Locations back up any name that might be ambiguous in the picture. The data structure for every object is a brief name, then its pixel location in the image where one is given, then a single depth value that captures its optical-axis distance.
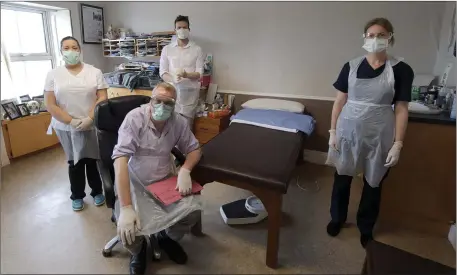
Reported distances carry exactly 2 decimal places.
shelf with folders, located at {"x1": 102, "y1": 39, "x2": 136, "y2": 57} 3.67
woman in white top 1.92
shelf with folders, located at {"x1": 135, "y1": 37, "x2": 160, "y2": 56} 3.54
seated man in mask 1.39
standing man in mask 2.93
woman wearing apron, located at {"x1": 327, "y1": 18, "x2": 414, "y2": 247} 1.57
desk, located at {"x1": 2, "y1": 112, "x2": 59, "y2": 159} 2.89
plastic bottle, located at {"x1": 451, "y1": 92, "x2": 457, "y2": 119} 1.75
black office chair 1.60
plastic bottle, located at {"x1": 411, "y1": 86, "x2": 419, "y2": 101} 2.30
